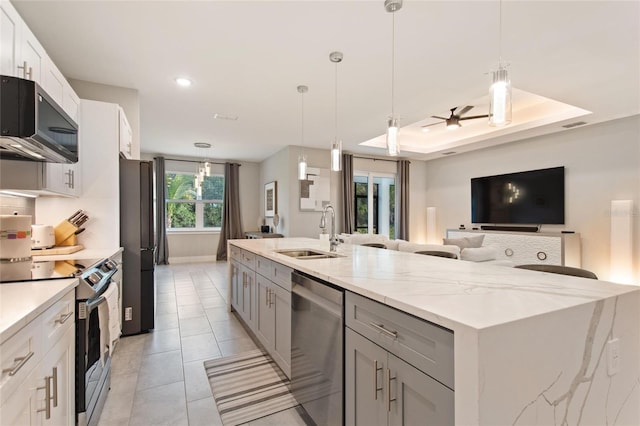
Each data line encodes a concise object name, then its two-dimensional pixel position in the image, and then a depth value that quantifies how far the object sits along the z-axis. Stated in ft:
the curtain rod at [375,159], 23.81
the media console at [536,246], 16.08
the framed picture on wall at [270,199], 22.76
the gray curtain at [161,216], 23.08
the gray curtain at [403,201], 24.82
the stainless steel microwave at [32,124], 4.30
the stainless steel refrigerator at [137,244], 9.78
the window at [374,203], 24.35
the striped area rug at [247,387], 6.27
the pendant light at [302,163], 10.50
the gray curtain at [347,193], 22.63
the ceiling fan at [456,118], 15.11
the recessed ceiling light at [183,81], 10.66
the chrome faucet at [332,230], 8.54
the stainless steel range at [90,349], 4.99
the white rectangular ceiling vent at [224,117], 14.61
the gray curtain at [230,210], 25.27
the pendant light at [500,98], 5.40
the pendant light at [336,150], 9.04
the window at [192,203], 24.68
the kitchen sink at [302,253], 8.74
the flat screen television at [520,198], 17.29
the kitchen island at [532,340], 2.71
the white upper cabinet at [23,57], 5.55
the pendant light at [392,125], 6.84
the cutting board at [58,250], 7.86
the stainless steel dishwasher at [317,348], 4.75
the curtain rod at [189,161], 23.98
